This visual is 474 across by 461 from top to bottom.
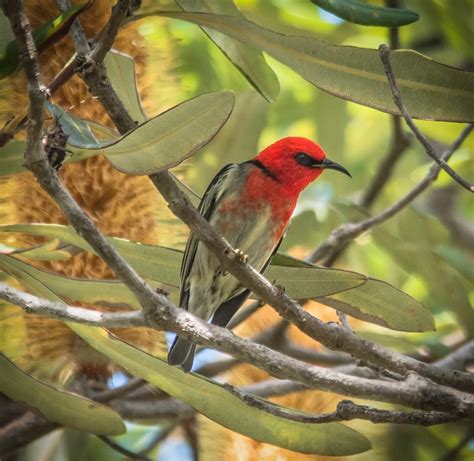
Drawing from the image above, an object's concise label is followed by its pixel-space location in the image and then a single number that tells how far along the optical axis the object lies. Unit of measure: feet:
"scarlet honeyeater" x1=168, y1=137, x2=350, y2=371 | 21.67
